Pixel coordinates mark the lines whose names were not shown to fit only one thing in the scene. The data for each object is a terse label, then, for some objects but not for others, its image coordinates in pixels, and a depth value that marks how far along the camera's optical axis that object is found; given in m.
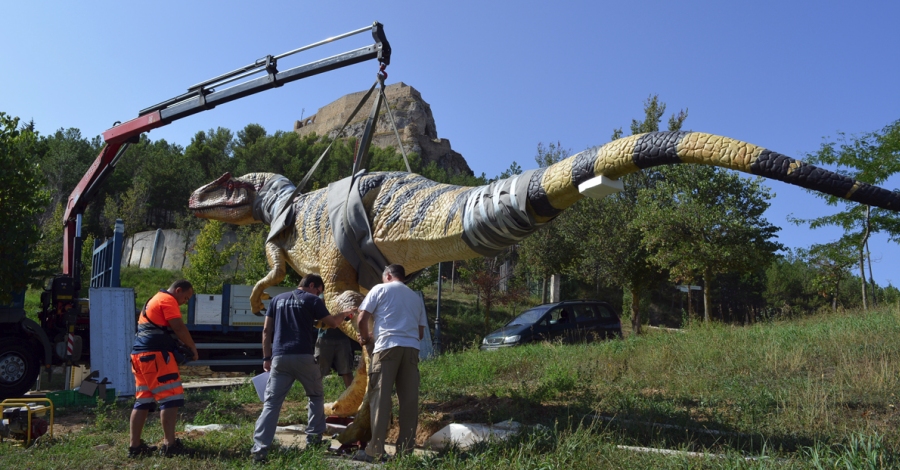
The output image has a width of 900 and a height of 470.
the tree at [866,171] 15.01
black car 13.24
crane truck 8.32
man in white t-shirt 4.67
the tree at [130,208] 29.17
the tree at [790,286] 33.21
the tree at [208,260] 21.31
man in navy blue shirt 4.89
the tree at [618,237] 20.45
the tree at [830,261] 17.00
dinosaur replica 3.92
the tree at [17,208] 9.99
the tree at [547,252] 23.97
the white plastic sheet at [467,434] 4.98
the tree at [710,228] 16.70
